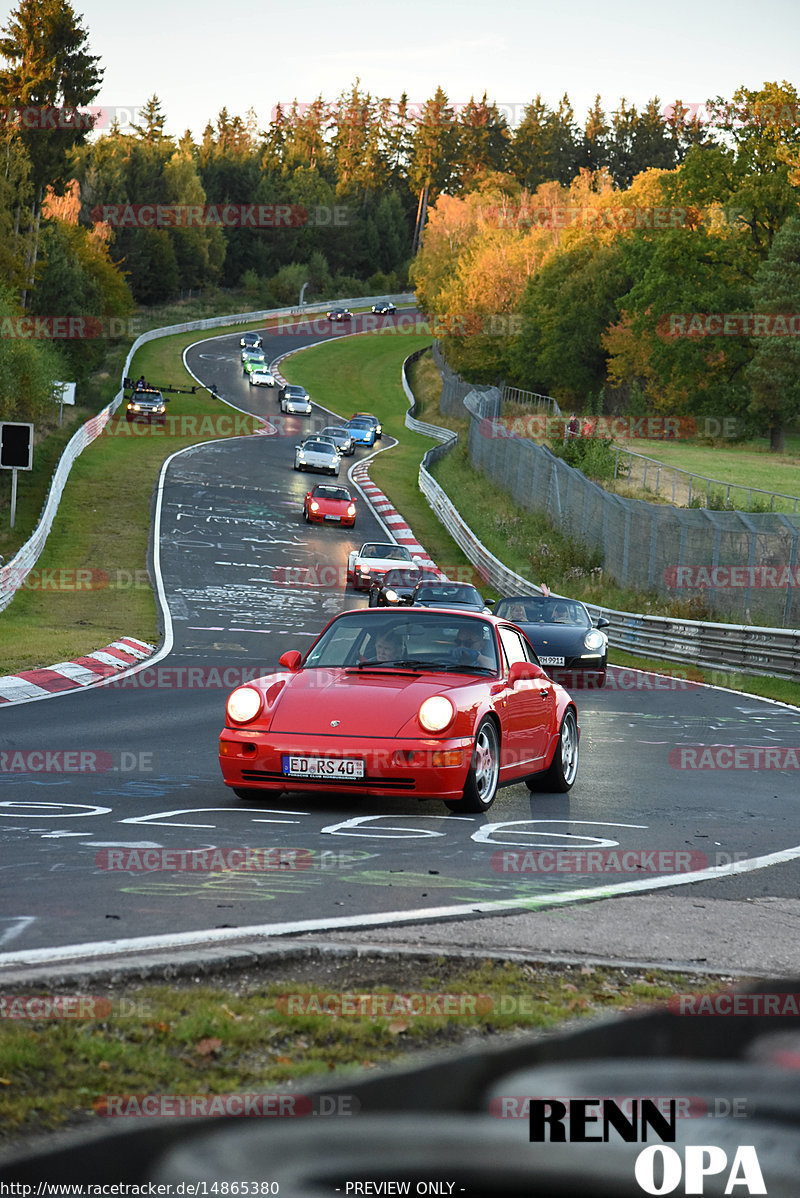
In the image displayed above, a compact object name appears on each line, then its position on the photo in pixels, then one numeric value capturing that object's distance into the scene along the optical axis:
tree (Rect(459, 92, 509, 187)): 164.38
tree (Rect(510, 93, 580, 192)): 160.62
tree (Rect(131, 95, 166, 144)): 182.50
